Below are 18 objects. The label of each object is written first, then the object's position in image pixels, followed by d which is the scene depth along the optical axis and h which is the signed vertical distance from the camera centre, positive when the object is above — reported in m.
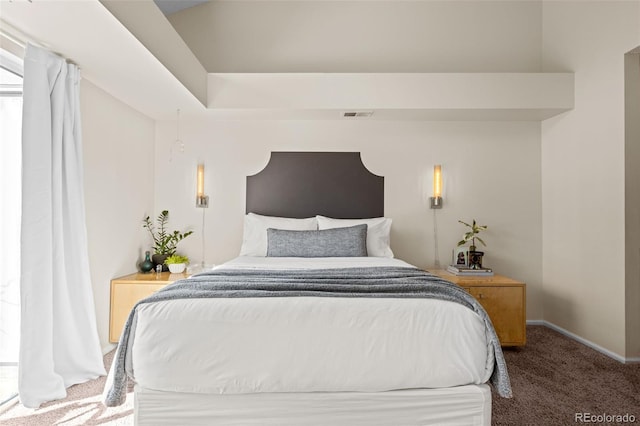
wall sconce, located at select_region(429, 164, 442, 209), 4.23 +0.31
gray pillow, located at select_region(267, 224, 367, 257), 3.64 -0.20
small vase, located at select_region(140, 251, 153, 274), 3.87 -0.43
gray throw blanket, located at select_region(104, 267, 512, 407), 1.96 -0.36
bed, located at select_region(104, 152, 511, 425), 1.91 -0.64
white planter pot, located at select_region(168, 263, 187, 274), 3.83 -0.44
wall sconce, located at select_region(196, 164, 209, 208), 4.28 +0.27
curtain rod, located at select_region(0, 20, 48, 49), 2.27 +1.00
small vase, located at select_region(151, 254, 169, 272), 3.98 -0.38
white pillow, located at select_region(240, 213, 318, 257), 3.89 -0.08
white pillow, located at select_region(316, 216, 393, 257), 3.86 -0.09
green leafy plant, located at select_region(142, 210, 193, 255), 4.07 -0.17
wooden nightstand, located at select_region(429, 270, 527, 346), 3.47 -0.68
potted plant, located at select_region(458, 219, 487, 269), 3.92 -0.25
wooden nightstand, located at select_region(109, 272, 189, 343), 3.45 -0.63
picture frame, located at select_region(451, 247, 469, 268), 3.99 -0.34
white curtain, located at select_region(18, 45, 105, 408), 2.40 -0.16
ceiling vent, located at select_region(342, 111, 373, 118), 3.97 +1.00
